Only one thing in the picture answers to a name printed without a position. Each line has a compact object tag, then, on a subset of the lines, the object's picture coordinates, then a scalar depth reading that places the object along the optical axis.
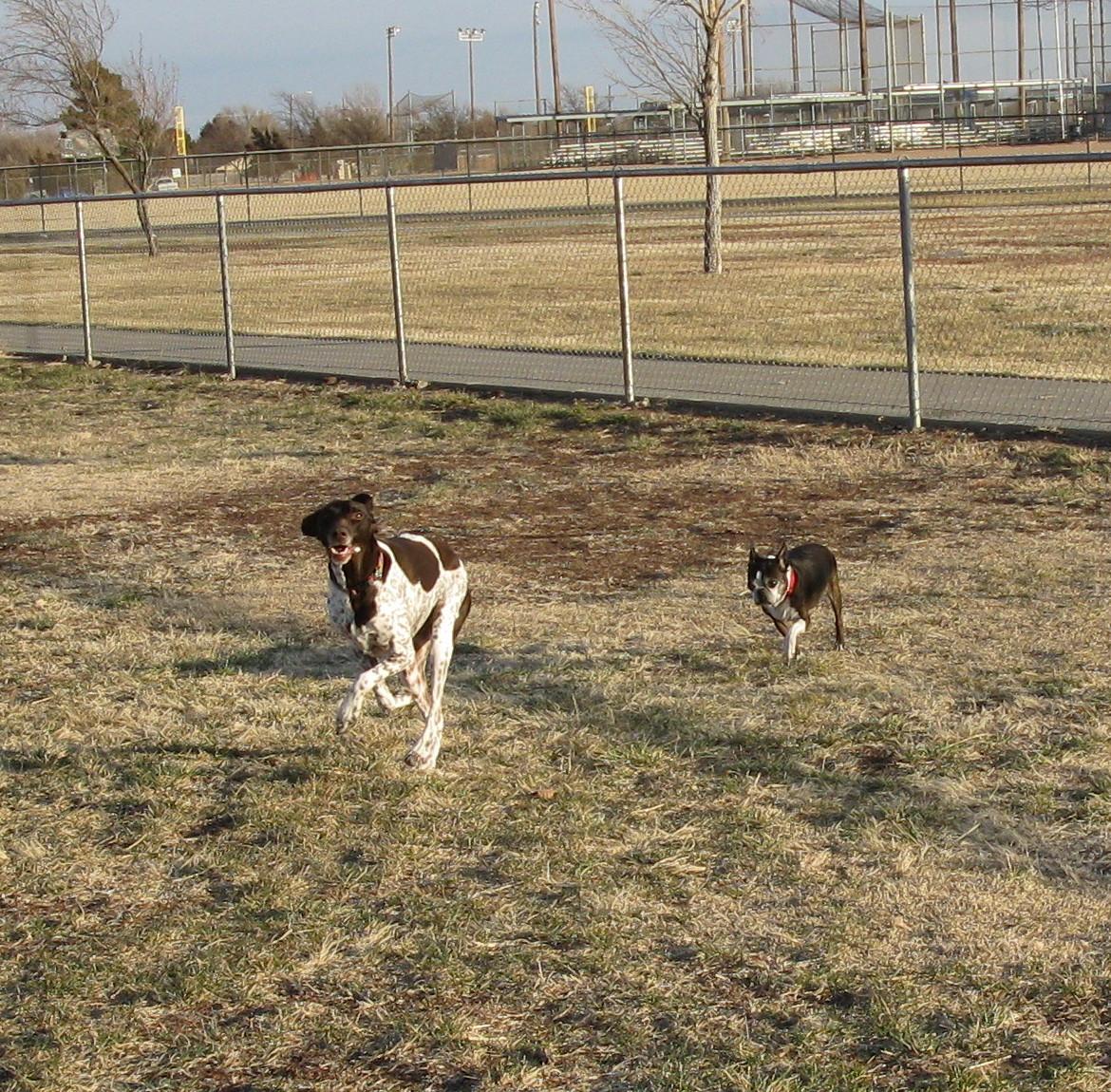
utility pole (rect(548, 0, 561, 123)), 80.72
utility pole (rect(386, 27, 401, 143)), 80.96
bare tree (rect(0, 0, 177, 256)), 36.03
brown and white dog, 5.41
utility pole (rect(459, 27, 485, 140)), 93.00
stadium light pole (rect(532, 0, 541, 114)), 96.31
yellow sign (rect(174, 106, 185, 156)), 68.19
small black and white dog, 6.52
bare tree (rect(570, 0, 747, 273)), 22.78
